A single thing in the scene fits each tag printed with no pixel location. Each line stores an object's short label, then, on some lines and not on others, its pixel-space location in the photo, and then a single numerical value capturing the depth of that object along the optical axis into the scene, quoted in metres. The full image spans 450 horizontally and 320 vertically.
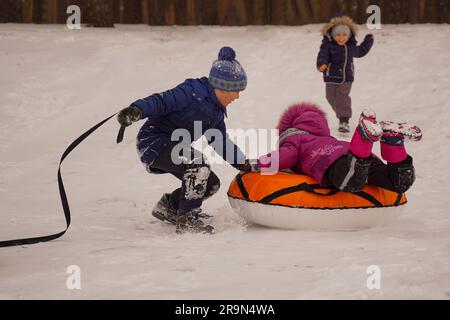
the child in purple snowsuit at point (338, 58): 18.66
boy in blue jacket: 10.78
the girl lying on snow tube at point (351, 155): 10.10
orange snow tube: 10.54
